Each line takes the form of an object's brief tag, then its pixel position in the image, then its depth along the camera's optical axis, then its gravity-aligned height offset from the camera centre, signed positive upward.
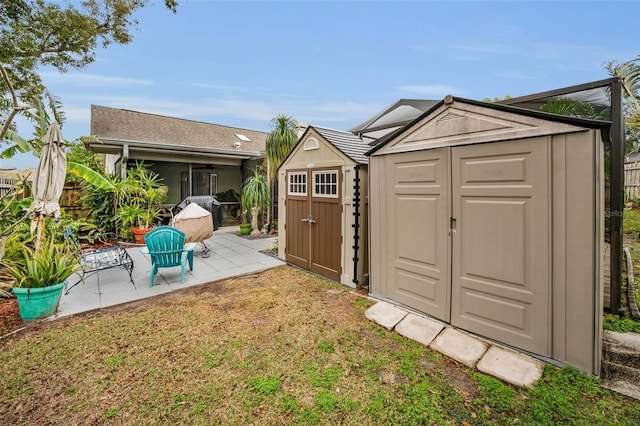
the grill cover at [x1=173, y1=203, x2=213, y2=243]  6.89 -0.31
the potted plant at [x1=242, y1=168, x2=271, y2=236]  10.13 +0.54
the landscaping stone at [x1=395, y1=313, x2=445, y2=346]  3.40 -1.59
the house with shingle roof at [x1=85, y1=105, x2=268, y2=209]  9.64 +2.43
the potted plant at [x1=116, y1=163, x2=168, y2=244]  8.73 +0.30
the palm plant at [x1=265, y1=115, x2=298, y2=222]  9.49 +2.54
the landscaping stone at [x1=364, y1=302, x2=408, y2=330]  3.80 -1.56
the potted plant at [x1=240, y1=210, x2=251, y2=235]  10.33 -0.71
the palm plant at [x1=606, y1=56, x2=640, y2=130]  4.31 +2.12
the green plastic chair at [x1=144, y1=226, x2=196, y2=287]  5.23 -0.73
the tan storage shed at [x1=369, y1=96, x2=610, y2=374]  2.58 -0.18
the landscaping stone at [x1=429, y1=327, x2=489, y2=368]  2.97 -1.61
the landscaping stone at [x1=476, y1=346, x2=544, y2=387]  2.62 -1.63
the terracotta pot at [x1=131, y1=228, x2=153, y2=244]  8.70 -0.73
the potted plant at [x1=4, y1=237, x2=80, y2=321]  3.84 -1.01
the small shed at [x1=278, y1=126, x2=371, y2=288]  5.06 +0.11
